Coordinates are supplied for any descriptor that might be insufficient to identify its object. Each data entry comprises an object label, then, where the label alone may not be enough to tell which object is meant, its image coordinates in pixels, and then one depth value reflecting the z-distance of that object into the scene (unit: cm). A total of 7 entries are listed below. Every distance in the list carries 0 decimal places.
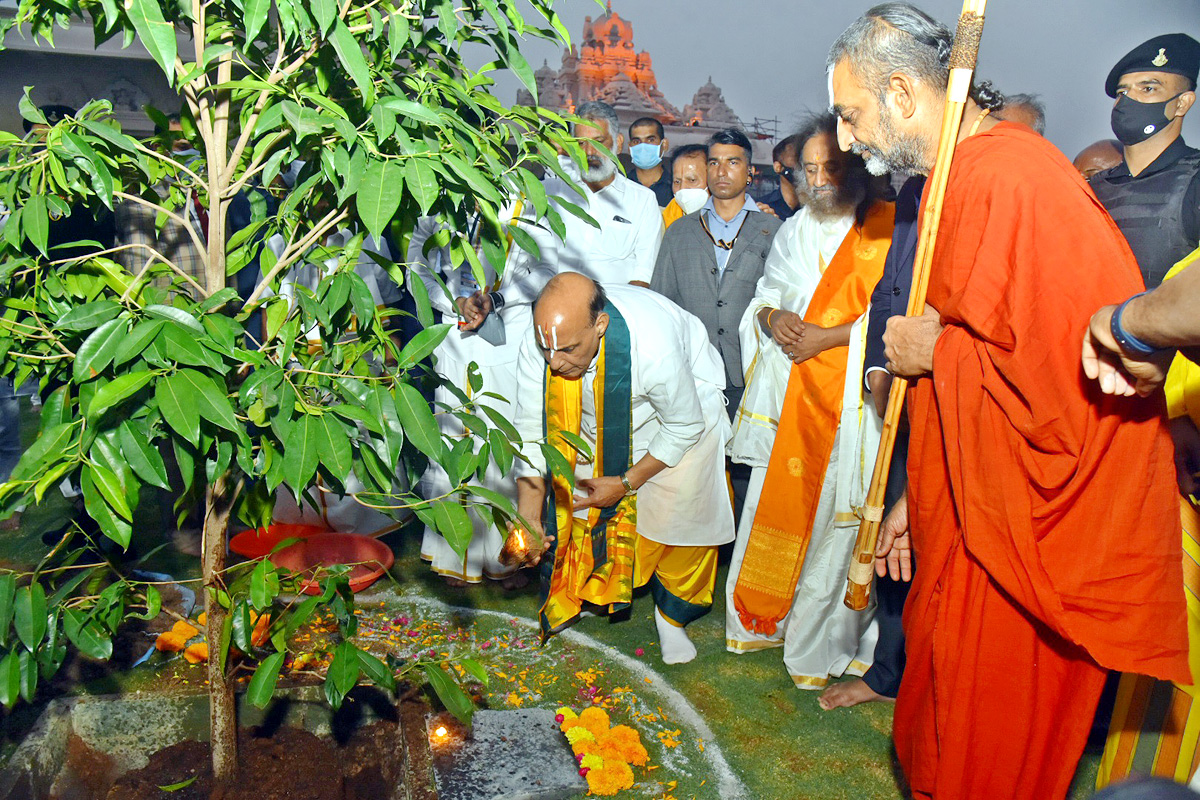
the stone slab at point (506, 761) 241
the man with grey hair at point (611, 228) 417
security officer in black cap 330
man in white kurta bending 317
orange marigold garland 259
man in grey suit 394
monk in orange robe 164
